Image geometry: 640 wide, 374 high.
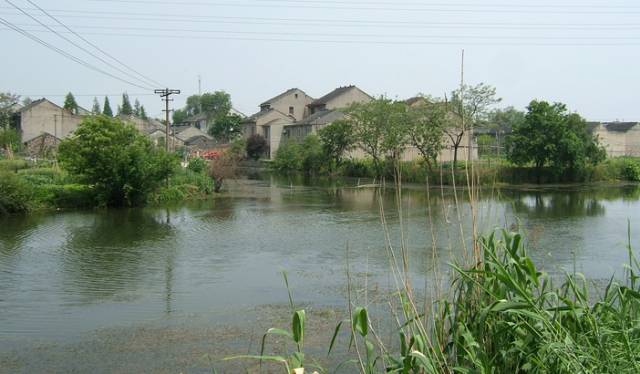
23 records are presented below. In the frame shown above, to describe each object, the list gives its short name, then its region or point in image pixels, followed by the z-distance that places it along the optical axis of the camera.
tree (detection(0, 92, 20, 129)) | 50.42
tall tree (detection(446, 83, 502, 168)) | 37.25
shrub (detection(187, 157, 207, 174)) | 33.00
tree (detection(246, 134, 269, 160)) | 61.00
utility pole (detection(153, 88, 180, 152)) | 31.47
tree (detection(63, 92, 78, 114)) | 79.46
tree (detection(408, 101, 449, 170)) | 37.25
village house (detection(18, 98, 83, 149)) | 56.12
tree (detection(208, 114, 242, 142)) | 77.00
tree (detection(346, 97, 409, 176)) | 38.53
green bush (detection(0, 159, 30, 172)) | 21.20
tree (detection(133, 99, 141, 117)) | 118.95
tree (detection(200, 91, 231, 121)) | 100.41
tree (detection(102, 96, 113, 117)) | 98.71
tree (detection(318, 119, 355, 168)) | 44.85
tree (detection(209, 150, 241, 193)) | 30.70
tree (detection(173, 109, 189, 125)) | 115.54
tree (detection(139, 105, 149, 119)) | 119.56
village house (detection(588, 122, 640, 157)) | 55.53
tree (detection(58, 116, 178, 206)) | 22.47
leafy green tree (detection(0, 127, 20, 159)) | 40.59
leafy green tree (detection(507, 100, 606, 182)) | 33.31
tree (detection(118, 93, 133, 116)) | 107.08
